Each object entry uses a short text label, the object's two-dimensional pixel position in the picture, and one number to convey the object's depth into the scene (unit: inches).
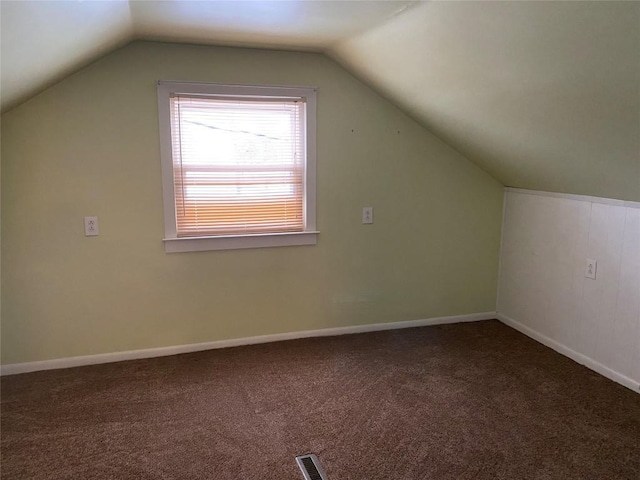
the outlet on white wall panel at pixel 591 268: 115.0
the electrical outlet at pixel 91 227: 113.2
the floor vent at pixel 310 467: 78.0
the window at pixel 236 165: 116.1
